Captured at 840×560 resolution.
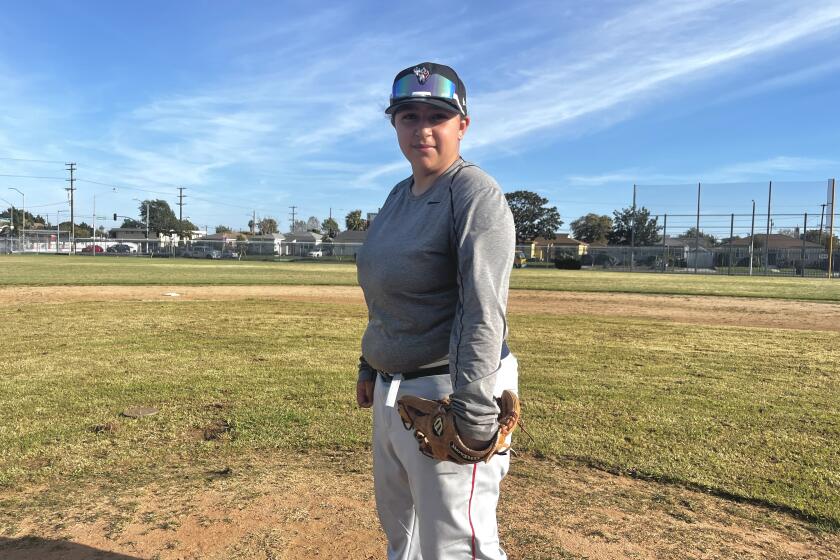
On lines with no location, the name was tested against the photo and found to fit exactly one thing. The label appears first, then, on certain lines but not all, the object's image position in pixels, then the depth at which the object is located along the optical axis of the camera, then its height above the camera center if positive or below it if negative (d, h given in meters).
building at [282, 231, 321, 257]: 64.25 +0.29
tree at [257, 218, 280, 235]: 148.75 +6.43
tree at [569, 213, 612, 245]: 106.56 +5.93
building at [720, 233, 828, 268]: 42.06 +1.07
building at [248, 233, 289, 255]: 65.44 +0.18
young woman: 1.65 -0.16
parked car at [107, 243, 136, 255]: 68.75 -0.52
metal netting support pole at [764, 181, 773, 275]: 42.88 +0.71
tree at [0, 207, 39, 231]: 111.00 +5.16
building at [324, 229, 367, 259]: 63.26 +0.31
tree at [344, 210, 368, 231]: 113.50 +6.27
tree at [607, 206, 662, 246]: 48.38 +2.83
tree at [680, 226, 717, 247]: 46.51 +2.19
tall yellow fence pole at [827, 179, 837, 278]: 42.16 +4.73
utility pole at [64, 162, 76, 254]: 80.88 +9.30
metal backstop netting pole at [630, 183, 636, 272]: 46.50 +1.36
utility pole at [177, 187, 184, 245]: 99.12 +7.43
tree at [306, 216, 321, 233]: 140.88 +6.77
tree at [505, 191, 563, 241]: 98.50 +7.49
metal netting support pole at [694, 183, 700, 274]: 45.62 +1.67
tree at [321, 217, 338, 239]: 133.55 +6.31
